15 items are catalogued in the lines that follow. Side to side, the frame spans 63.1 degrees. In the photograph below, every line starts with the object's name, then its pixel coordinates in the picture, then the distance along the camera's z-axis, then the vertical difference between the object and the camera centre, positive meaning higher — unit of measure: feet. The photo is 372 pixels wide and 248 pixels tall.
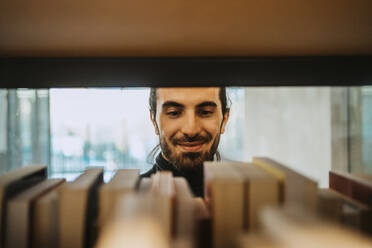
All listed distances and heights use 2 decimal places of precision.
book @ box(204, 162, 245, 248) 1.36 -0.40
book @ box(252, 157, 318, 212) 1.41 -0.33
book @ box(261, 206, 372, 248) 1.04 -0.41
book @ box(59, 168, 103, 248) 1.34 -0.42
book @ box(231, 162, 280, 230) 1.38 -0.34
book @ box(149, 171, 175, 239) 1.26 -0.36
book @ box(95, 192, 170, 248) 1.09 -0.40
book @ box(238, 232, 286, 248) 1.12 -0.47
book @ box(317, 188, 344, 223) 1.56 -0.44
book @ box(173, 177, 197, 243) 1.32 -0.44
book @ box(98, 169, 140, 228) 1.38 -0.34
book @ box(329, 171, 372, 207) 1.69 -0.40
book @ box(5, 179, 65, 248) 1.39 -0.46
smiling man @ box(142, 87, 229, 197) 5.22 -0.18
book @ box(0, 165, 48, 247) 1.38 -0.31
